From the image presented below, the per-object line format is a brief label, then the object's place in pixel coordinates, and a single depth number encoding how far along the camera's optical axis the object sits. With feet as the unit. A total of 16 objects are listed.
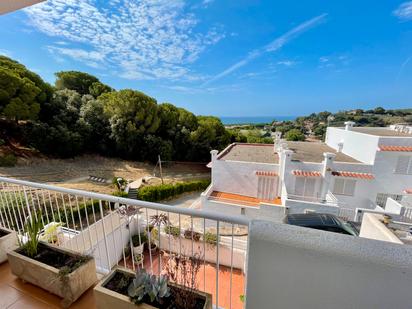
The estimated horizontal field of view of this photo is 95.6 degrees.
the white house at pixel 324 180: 25.45
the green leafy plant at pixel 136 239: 19.42
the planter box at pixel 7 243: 7.45
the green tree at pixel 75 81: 61.57
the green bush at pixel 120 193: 34.99
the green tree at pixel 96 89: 63.31
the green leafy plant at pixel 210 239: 18.07
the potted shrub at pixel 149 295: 4.15
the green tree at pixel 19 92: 36.50
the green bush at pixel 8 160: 34.81
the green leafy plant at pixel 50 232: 8.69
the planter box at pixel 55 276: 5.56
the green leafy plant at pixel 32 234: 5.99
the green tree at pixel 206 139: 62.49
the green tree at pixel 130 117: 54.49
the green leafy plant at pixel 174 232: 17.28
